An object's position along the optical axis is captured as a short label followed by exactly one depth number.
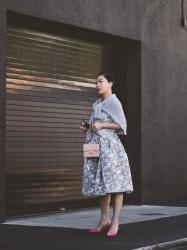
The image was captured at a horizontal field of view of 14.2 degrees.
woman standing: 8.70
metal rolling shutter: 10.89
